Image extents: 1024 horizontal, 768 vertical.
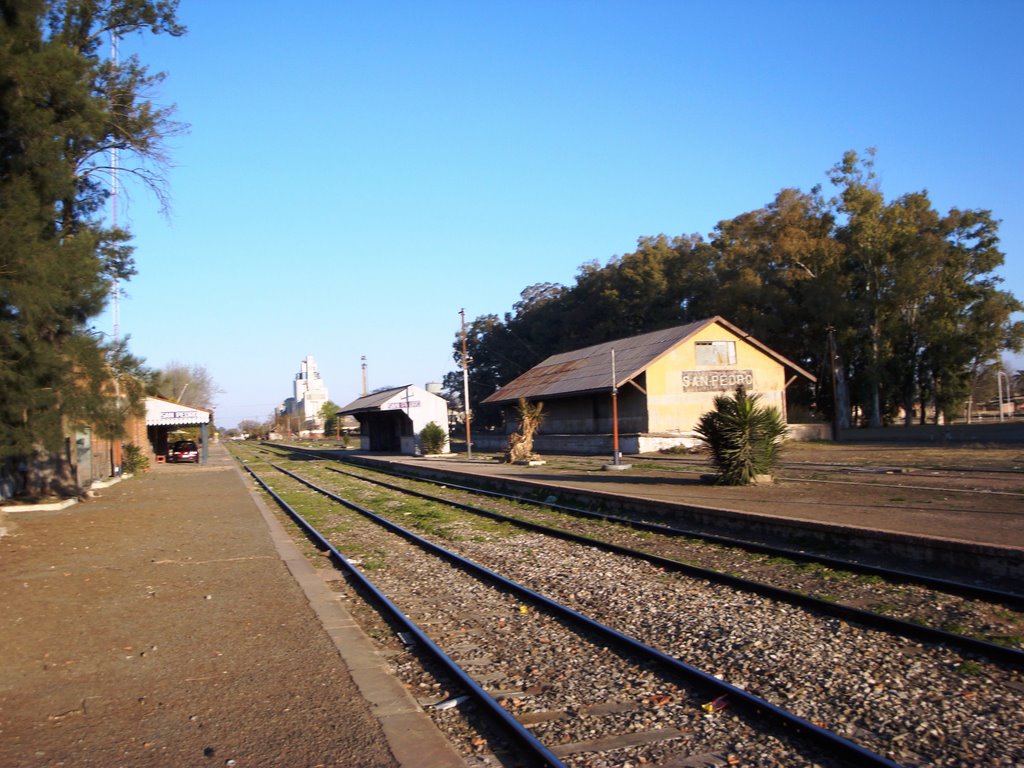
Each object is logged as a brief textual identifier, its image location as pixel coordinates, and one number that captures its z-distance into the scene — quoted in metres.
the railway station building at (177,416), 47.34
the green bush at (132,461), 40.16
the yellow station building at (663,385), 40.69
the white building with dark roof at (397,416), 46.31
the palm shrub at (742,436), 19.25
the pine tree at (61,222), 16.39
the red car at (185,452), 55.68
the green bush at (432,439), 45.50
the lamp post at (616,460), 28.56
